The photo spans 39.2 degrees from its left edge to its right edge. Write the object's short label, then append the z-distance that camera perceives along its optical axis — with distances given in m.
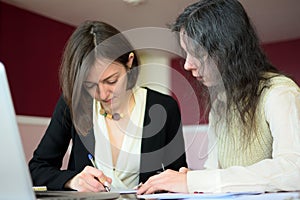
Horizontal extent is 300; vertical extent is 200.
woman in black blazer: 1.28
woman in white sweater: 0.91
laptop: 0.52
